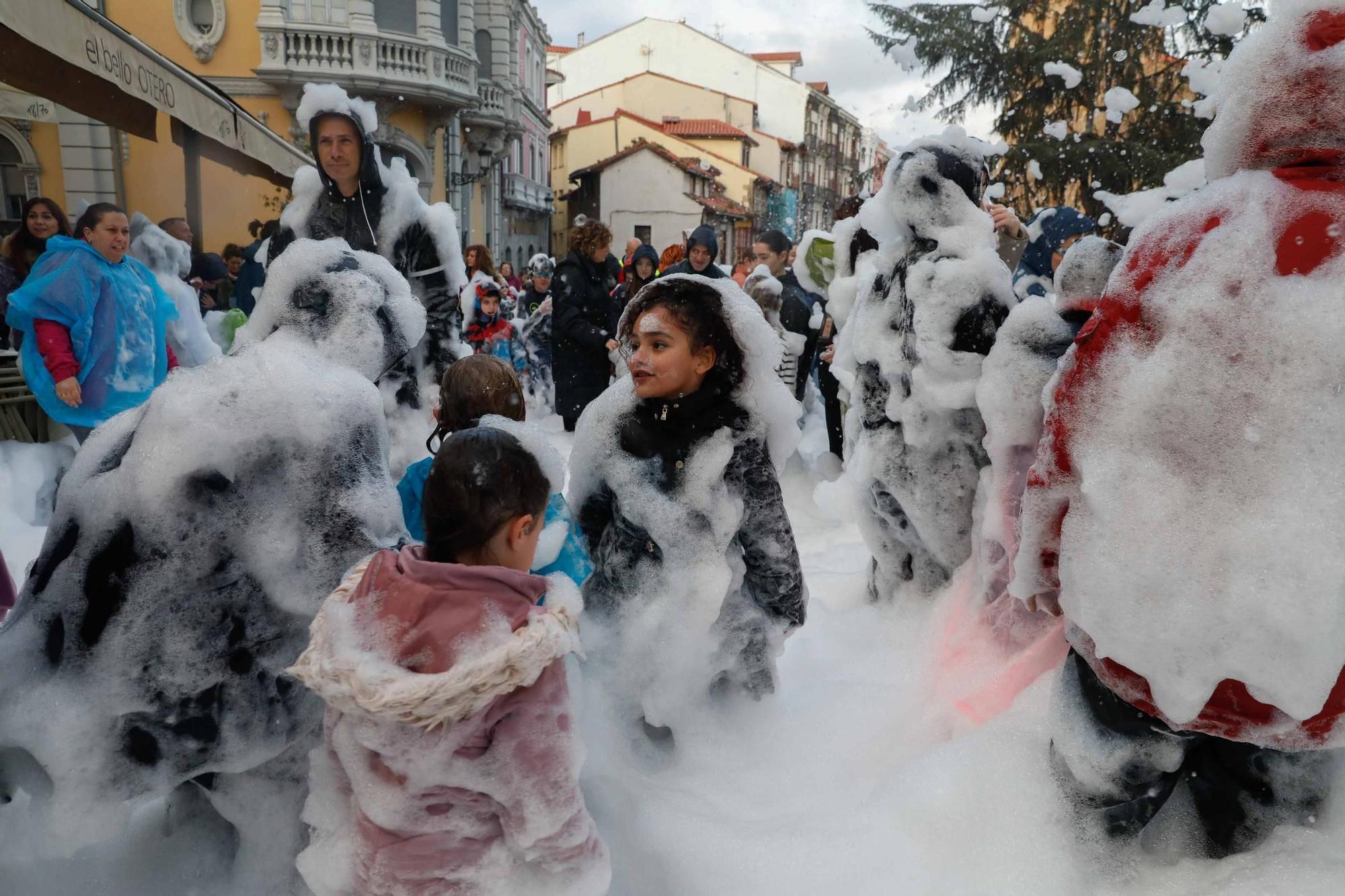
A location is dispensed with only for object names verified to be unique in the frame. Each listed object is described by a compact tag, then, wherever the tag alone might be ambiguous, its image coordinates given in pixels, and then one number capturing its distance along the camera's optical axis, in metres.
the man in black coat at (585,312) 6.73
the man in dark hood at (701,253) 5.68
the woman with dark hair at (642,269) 7.52
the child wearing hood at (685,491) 2.55
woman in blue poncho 4.13
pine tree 10.43
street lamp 22.36
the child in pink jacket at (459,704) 1.51
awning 3.22
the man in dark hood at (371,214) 3.51
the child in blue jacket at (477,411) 2.31
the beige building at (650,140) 37.44
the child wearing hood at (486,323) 8.22
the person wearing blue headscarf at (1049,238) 4.39
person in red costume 1.47
